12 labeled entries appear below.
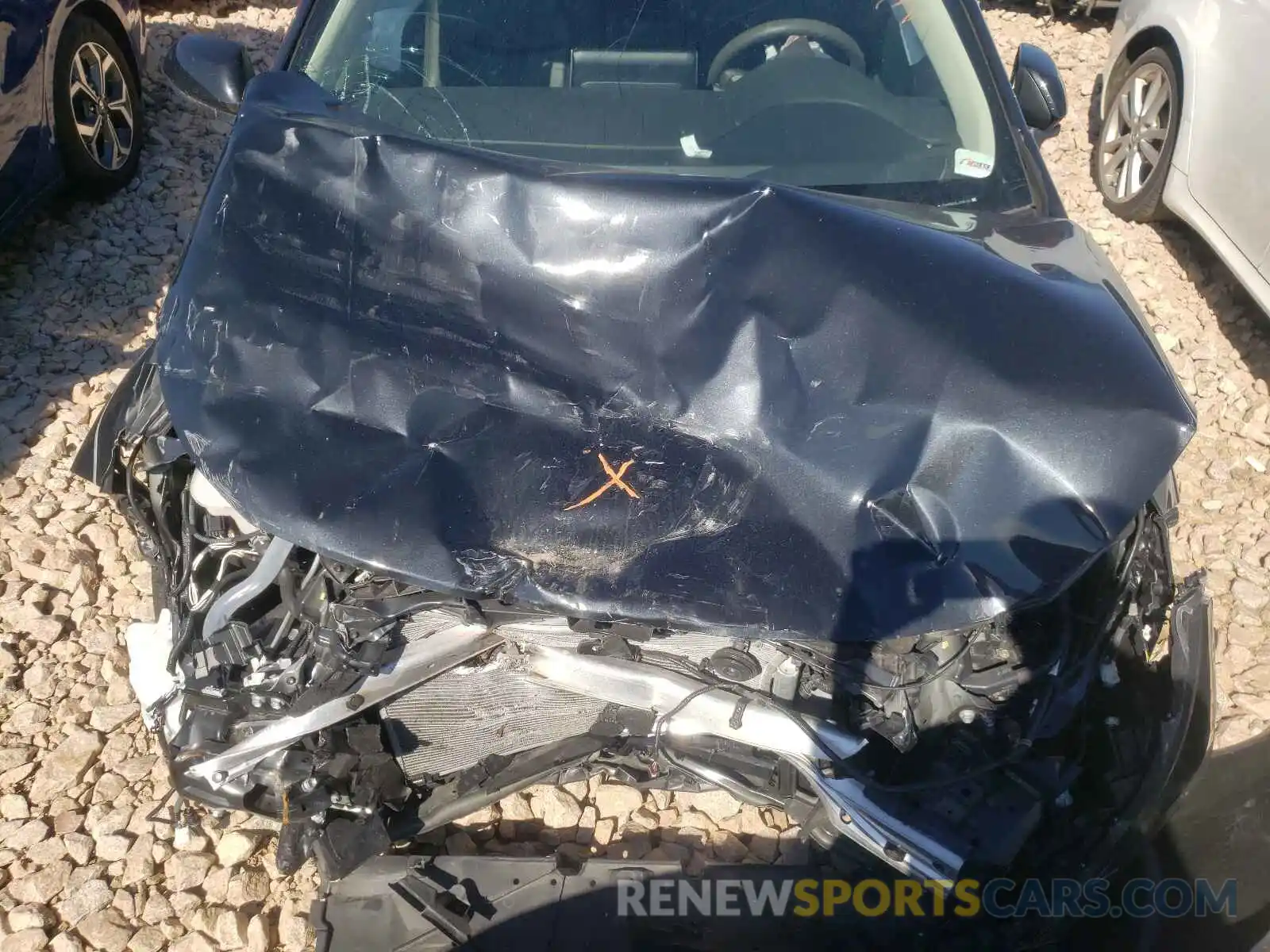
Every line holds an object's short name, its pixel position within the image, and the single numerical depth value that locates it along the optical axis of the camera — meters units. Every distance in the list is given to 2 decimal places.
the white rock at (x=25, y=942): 2.12
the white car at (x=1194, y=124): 3.89
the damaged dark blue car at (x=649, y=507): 1.62
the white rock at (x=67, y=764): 2.44
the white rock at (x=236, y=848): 2.29
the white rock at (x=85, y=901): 2.20
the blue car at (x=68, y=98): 3.73
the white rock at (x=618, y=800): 2.46
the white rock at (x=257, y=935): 2.16
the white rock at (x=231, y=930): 2.16
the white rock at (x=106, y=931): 2.15
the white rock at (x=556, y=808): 2.43
